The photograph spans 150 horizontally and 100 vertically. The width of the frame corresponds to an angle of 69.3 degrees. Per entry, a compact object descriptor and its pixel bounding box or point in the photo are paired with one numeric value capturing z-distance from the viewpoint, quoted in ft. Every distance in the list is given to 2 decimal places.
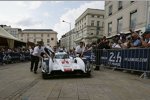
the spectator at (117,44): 20.37
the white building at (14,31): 150.08
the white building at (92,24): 115.73
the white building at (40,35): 191.27
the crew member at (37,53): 18.83
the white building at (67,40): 159.50
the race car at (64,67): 14.26
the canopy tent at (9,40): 40.63
